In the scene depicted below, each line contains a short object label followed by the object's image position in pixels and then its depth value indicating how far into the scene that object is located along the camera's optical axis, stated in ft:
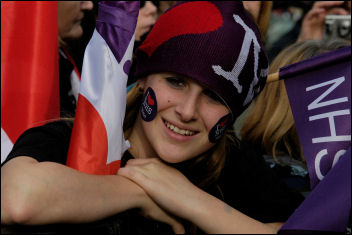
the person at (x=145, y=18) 7.45
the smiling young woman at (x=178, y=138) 4.81
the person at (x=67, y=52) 6.50
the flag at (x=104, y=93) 5.17
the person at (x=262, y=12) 7.40
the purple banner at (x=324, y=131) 4.78
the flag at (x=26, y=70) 5.74
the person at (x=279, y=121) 6.38
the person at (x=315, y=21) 8.21
